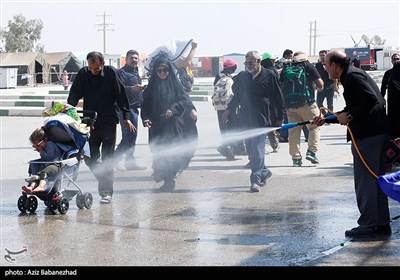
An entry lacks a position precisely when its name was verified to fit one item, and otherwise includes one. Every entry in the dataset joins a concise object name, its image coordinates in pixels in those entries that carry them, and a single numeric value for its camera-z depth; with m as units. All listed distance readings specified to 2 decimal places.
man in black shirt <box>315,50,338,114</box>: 18.28
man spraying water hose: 7.68
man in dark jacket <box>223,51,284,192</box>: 10.77
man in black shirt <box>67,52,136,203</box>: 9.91
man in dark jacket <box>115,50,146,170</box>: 12.92
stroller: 9.16
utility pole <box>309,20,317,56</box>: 124.78
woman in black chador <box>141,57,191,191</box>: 10.90
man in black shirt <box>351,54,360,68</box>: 17.98
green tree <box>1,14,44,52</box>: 104.36
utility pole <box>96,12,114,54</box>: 104.95
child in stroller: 9.15
